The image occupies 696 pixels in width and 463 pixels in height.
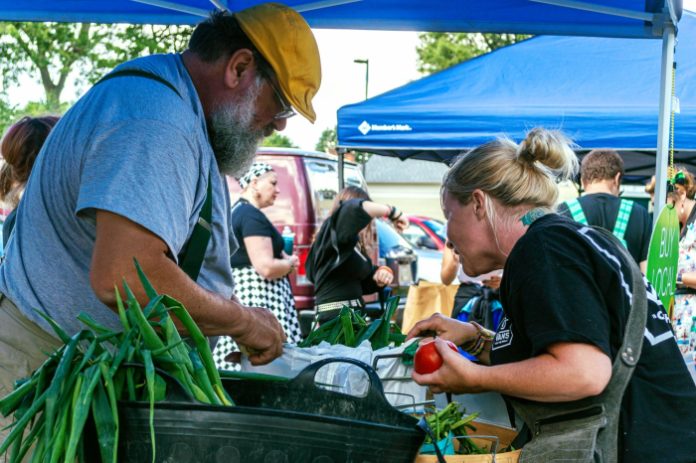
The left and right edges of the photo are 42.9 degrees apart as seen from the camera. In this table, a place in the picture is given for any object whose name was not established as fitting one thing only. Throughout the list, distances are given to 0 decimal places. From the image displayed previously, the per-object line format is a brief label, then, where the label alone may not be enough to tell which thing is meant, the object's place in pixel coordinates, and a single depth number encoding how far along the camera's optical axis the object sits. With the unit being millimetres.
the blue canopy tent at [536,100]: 6391
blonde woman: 1966
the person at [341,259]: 6266
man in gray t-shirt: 2006
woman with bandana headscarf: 5852
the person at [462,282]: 5539
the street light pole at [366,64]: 38781
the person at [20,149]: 3840
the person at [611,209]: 5578
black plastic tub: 1457
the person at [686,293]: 5062
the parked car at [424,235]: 16234
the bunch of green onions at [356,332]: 2666
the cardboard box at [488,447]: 1981
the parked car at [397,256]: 10202
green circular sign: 3830
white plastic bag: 2359
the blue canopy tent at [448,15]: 3953
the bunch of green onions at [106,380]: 1461
